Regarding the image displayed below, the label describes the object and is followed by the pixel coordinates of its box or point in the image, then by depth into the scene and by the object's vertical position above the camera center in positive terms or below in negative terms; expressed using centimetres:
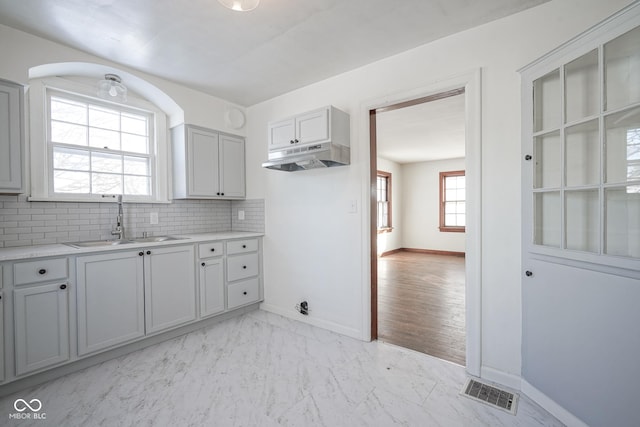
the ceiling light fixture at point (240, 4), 172 +122
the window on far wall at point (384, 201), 784 +24
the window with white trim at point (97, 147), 274 +65
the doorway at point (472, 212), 218 -2
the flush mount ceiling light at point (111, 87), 281 +119
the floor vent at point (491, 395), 186 -124
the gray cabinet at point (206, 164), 332 +56
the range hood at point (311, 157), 262 +50
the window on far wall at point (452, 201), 780 +23
